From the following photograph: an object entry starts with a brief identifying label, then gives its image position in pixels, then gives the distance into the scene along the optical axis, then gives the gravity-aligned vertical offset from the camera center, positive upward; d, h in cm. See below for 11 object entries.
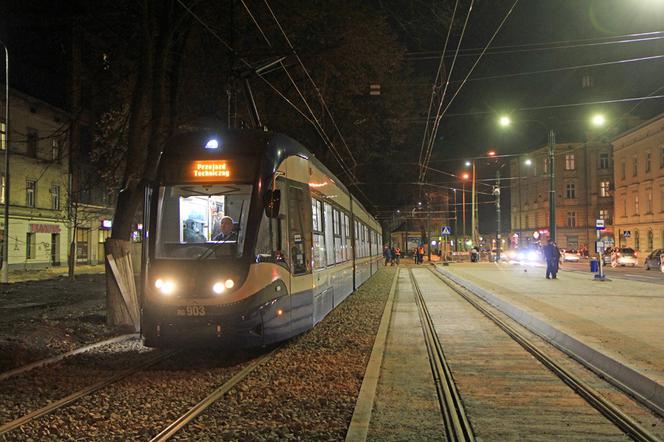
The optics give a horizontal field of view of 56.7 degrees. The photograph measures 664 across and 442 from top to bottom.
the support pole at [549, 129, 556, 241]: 2528 +253
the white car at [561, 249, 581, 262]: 5891 -78
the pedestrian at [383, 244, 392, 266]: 5654 -56
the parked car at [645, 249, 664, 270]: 4003 -83
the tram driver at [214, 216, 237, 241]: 861 +27
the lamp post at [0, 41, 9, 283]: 2441 +119
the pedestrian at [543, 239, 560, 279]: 2417 -40
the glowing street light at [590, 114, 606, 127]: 2537 +535
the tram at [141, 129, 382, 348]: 829 +9
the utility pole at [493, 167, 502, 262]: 4141 +354
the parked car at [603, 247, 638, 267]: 4634 -71
